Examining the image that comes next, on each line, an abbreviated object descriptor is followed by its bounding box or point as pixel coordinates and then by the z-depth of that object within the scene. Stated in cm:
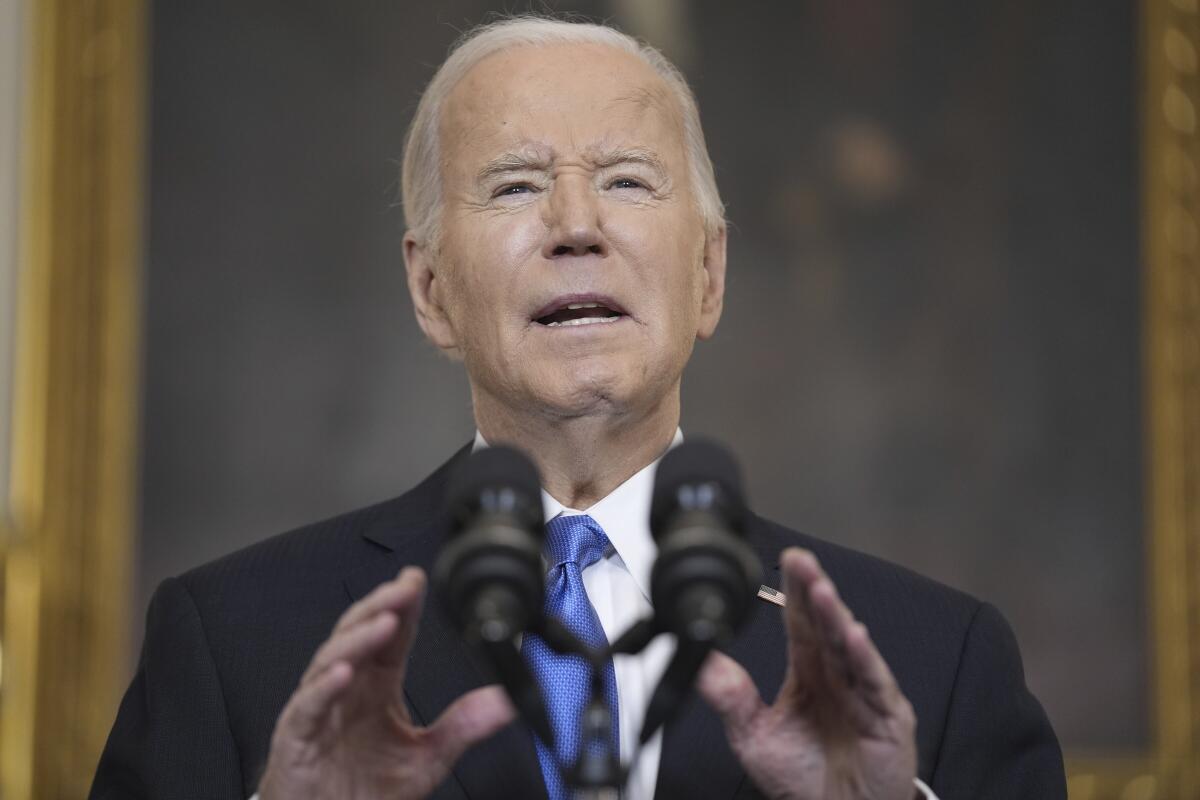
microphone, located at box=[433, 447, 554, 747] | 464
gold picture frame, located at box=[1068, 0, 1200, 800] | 579
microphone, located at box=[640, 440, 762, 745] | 464
